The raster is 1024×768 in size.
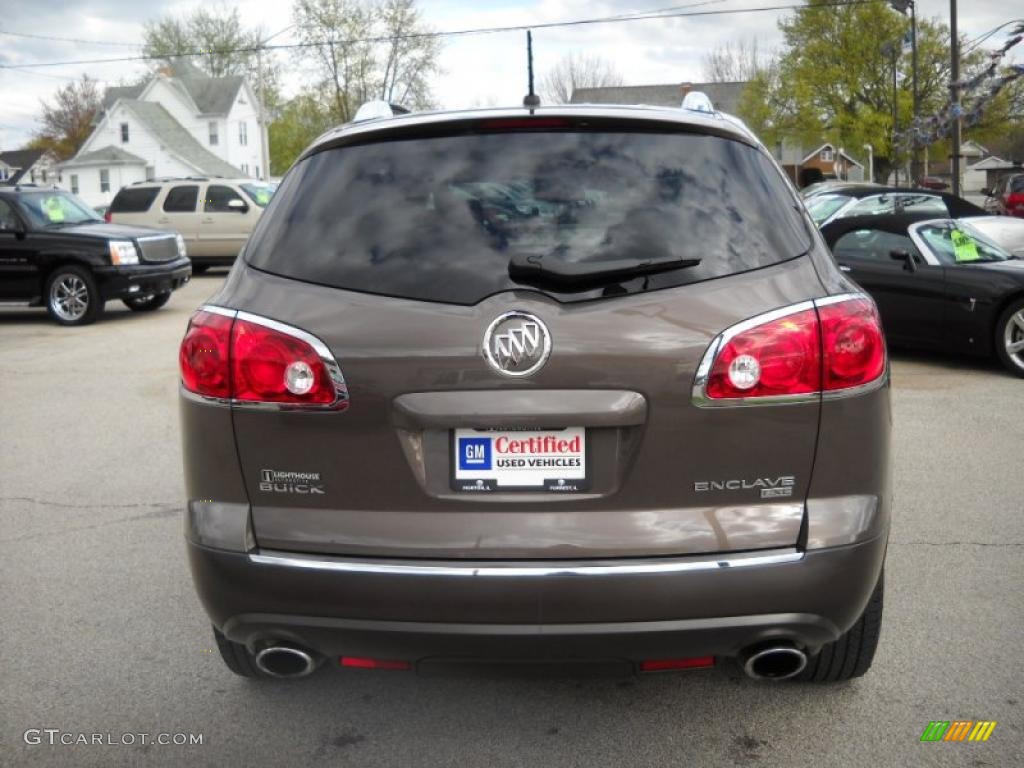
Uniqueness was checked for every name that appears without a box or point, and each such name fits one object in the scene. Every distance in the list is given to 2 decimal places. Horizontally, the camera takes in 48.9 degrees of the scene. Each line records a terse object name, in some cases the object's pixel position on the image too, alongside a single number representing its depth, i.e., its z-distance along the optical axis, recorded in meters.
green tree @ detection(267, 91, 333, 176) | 72.62
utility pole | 27.91
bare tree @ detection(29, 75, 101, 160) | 99.06
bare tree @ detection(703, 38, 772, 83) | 91.25
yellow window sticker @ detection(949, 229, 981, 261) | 10.14
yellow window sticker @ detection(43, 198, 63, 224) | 15.70
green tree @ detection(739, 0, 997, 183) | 55.53
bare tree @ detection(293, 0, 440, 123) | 67.69
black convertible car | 9.59
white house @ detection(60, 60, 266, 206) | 73.00
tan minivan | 23.39
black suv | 14.99
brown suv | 2.80
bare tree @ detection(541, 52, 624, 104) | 83.25
